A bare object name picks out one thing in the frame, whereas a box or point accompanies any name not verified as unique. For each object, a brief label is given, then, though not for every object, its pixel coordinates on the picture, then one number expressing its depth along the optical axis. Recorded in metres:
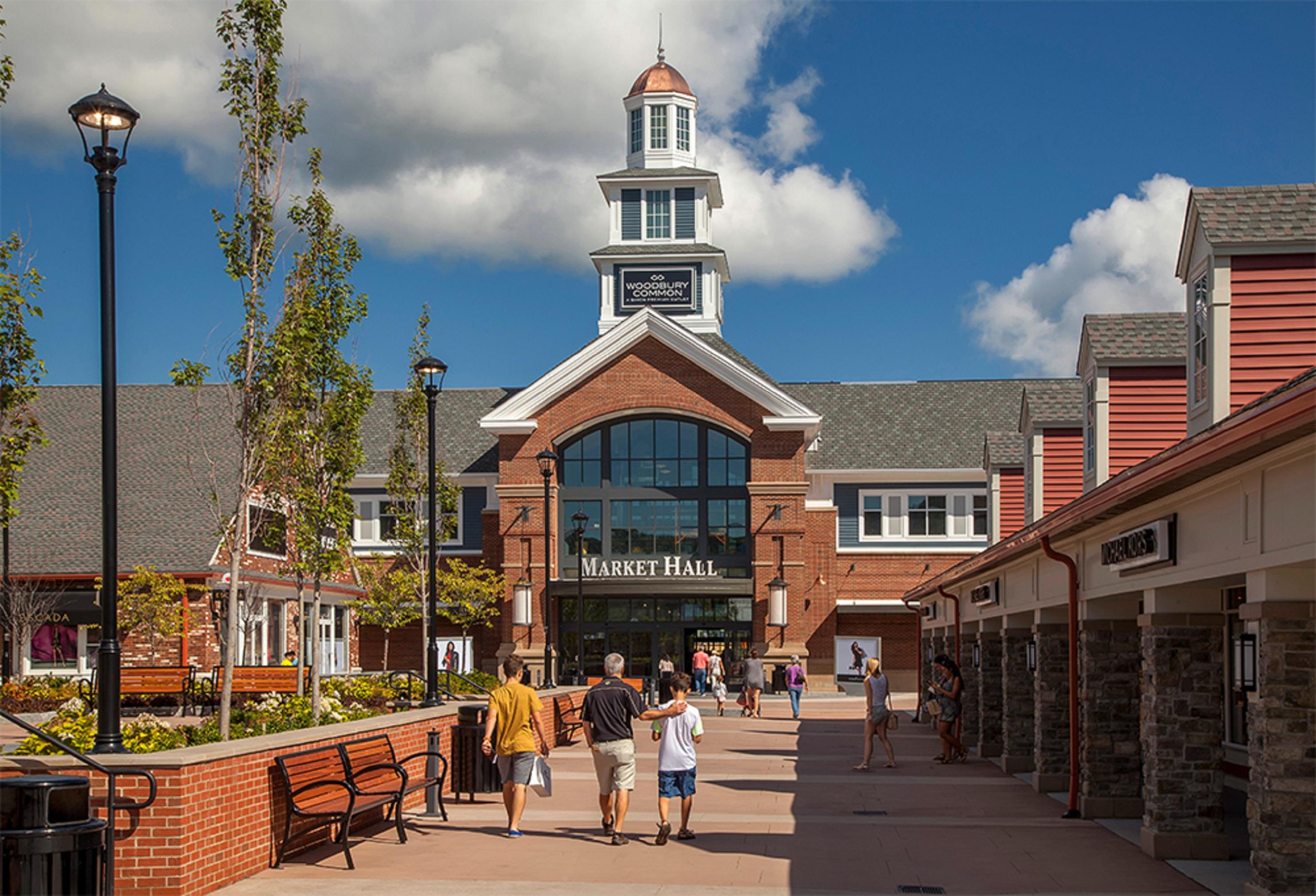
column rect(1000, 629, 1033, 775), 19.86
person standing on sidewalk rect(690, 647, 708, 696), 40.59
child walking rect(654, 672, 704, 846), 13.08
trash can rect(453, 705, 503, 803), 16.45
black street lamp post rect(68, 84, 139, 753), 10.14
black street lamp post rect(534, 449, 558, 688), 30.75
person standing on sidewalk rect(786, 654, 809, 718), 33.76
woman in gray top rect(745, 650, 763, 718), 33.19
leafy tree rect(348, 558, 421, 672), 43.12
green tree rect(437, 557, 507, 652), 45.47
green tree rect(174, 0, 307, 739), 16.20
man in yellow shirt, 13.34
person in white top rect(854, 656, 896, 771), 20.27
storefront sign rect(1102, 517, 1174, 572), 11.16
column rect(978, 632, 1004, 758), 22.61
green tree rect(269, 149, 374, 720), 19.28
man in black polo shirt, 13.27
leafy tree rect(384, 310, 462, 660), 36.75
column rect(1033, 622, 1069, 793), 17.20
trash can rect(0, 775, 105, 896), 8.02
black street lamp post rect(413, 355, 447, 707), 19.36
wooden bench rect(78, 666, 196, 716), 30.28
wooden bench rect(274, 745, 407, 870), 11.59
